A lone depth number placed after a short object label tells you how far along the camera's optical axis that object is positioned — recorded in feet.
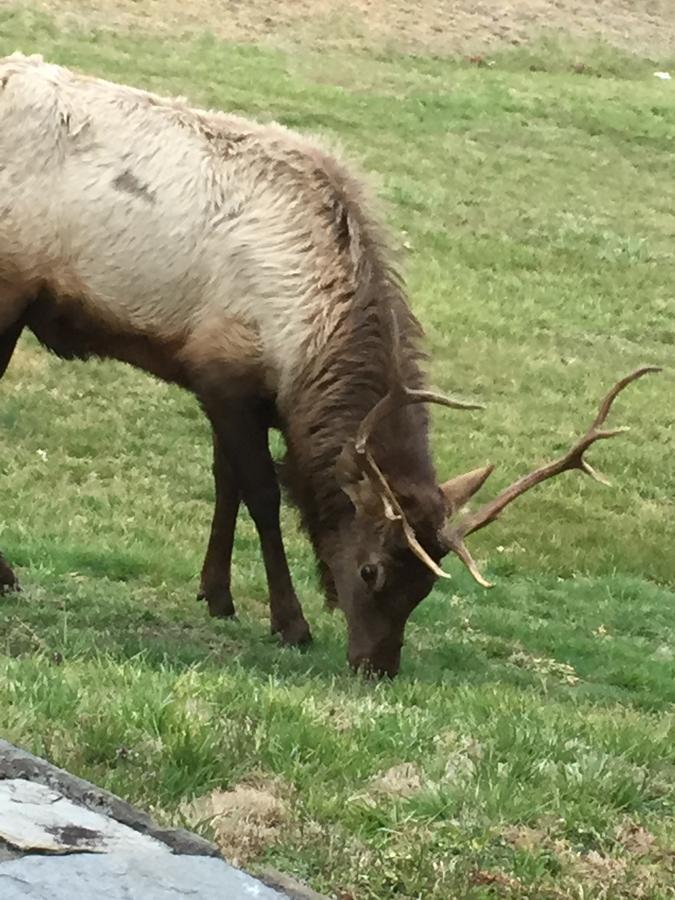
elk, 23.41
